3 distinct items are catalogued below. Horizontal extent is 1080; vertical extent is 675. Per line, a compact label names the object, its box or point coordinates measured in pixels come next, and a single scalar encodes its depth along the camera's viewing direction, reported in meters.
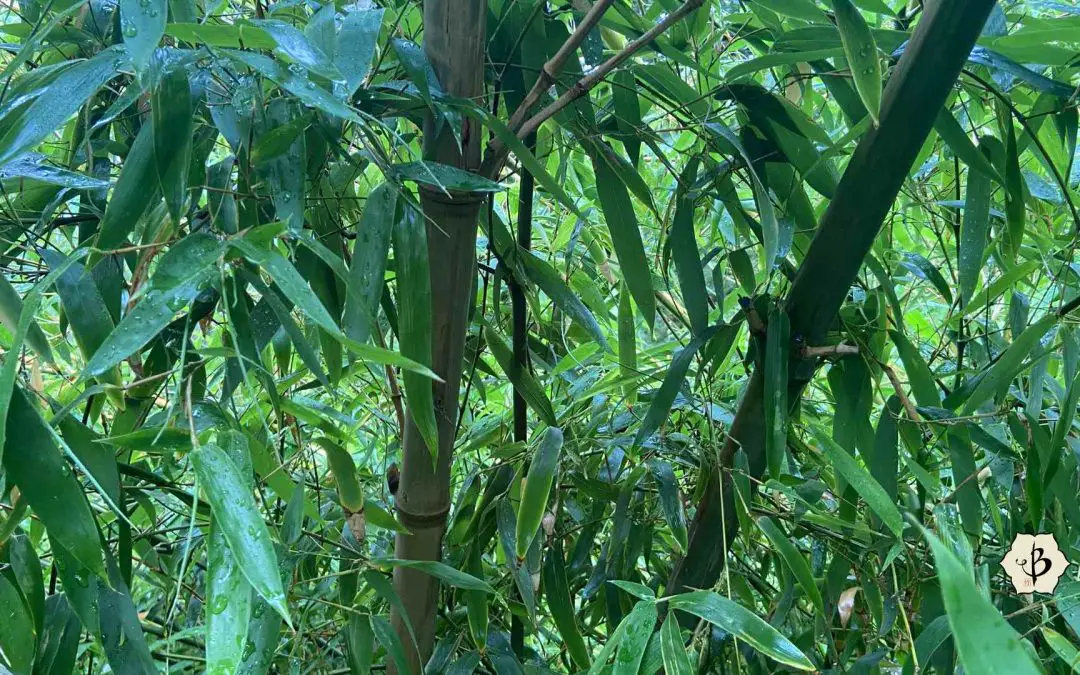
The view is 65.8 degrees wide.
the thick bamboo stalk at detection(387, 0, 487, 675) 0.42
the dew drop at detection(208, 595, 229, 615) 0.26
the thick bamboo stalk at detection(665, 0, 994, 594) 0.39
